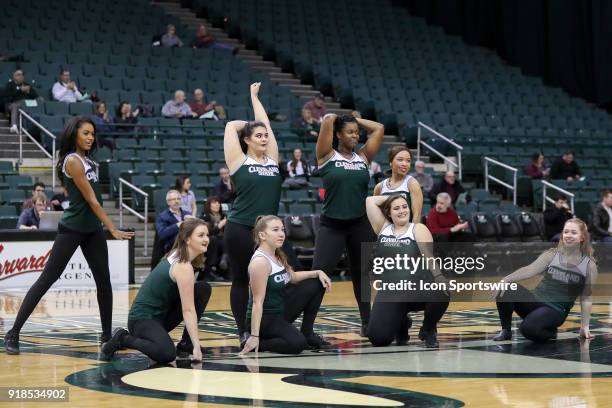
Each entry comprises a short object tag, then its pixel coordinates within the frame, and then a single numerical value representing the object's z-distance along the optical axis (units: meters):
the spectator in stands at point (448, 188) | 15.29
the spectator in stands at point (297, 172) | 16.05
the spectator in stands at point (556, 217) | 15.12
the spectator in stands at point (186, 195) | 13.47
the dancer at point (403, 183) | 7.43
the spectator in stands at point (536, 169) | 18.38
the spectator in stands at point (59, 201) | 13.58
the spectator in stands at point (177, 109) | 17.59
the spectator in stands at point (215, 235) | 13.44
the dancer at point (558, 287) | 7.41
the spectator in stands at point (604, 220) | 15.24
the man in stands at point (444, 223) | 13.52
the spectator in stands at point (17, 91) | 16.72
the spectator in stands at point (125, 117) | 16.59
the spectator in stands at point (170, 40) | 20.61
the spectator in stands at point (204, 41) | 21.48
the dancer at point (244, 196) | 6.93
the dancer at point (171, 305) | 6.26
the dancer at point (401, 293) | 7.07
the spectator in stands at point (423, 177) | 15.95
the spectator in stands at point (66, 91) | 16.98
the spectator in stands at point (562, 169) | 18.39
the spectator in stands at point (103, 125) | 16.02
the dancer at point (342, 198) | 7.32
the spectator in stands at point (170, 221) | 12.83
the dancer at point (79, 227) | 6.98
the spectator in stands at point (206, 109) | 17.78
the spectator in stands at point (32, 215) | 12.86
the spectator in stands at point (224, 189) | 14.63
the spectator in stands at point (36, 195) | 13.05
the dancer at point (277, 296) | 6.70
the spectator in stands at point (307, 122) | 18.09
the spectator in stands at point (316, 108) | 18.80
